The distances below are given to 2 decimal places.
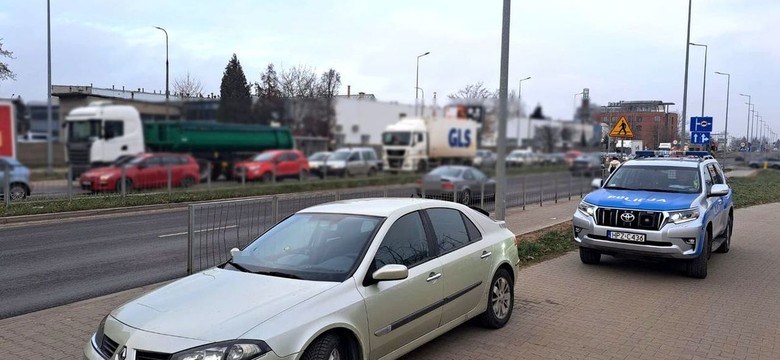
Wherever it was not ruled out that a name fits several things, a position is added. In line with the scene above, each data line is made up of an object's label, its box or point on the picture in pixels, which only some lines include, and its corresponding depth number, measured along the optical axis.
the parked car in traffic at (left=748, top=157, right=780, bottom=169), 37.97
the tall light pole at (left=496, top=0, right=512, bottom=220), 9.24
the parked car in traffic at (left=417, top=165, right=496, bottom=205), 10.50
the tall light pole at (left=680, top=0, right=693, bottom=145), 17.95
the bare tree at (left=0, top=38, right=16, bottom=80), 20.44
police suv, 7.58
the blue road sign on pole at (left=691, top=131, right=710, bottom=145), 19.32
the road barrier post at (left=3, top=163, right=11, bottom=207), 8.87
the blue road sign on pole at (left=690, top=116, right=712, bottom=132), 18.89
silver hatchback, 3.26
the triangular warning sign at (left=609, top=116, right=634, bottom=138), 13.18
